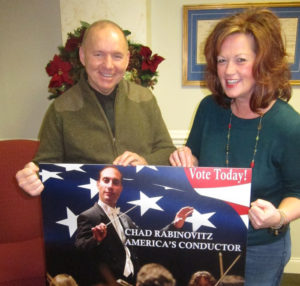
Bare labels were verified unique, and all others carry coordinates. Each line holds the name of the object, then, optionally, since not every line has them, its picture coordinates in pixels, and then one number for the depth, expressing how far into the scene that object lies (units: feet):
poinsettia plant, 5.22
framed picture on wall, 6.59
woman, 3.05
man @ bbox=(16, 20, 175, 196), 3.73
